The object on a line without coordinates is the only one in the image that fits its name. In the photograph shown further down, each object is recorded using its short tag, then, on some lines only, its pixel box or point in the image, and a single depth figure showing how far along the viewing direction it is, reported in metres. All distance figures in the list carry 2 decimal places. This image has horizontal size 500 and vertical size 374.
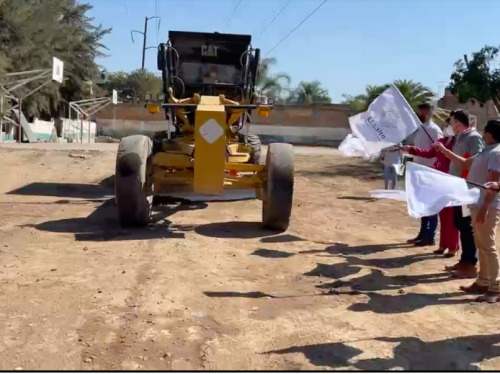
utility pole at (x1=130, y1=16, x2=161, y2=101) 45.21
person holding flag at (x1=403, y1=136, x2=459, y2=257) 7.65
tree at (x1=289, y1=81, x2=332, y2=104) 74.69
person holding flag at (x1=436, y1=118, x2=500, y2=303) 5.60
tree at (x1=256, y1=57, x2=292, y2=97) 66.50
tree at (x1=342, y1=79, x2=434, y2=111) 36.09
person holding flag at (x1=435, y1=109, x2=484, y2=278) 6.58
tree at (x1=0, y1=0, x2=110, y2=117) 35.38
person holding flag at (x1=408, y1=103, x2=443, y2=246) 8.39
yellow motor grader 8.41
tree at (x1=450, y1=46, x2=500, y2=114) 22.53
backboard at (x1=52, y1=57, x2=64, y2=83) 32.62
